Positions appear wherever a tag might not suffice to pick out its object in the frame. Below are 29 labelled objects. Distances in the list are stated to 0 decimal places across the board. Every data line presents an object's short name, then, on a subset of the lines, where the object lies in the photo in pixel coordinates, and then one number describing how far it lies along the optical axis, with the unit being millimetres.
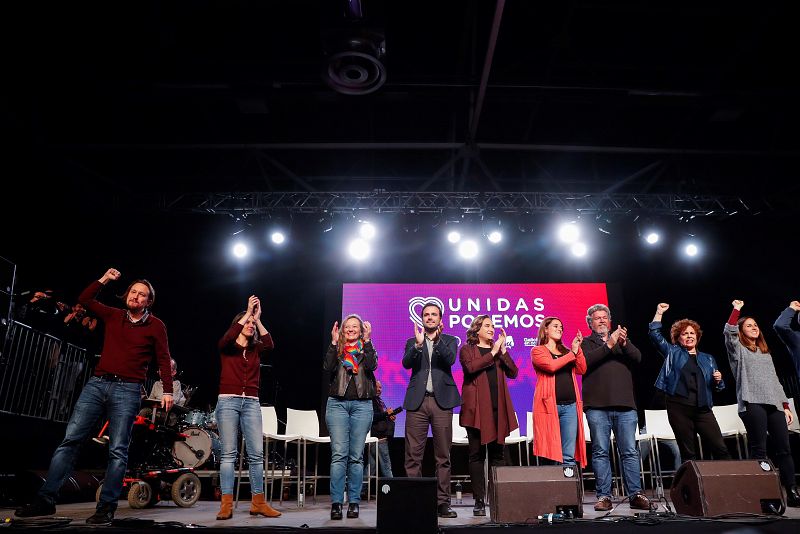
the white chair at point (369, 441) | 6448
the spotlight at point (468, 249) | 9031
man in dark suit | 4293
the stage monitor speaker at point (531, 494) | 3514
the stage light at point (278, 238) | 8602
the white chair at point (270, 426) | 5990
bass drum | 6594
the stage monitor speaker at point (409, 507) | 3004
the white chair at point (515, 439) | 6859
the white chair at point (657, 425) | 6773
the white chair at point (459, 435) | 7016
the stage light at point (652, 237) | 8547
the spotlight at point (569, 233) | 8656
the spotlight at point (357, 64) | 5039
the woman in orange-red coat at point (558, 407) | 4375
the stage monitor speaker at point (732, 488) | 3447
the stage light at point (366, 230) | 8641
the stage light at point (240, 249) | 8992
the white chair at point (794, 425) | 6641
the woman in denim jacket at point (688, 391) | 4410
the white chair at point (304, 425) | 6297
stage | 3115
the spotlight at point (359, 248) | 9094
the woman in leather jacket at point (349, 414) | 4258
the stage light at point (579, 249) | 9211
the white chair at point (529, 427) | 7080
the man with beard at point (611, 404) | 4367
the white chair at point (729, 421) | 6870
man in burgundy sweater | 3645
